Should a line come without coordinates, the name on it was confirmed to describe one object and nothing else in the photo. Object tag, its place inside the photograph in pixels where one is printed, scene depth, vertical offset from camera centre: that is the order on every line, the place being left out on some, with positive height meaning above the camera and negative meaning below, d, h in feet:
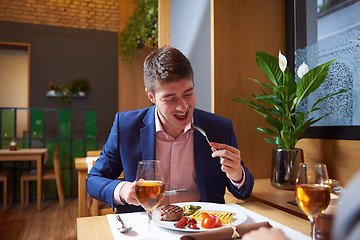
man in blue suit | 4.10 -0.31
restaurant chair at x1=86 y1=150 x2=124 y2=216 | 8.04 -2.37
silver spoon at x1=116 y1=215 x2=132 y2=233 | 2.91 -1.04
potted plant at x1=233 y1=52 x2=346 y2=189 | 5.16 +0.22
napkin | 2.42 -0.92
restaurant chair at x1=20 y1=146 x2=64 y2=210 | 14.79 -2.66
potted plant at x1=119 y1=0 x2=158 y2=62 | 14.16 +5.39
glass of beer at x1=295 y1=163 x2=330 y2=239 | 2.47 -0.56
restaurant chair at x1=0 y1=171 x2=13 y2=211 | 14.06 -2.60
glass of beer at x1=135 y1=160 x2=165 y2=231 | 2.86 -0.59
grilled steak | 3.12 -0.96
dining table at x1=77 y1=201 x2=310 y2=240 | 2.85 -1.08
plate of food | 2.90 -1.00
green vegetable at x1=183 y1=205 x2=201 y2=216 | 3.33 -1.00
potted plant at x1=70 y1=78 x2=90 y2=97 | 17.94 +2.33
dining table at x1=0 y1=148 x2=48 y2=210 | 14.43 -1.59
